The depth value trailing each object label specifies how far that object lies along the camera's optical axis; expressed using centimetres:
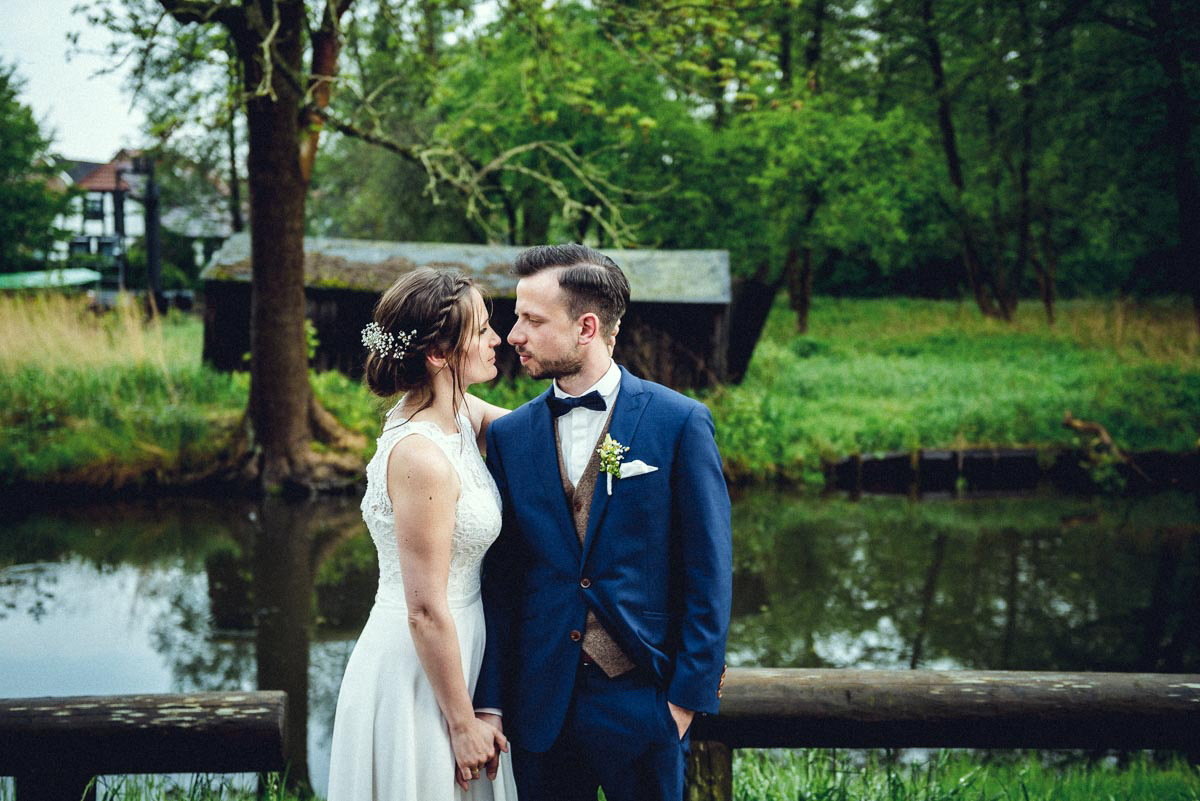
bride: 229
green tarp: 2336
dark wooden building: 1325
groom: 230
